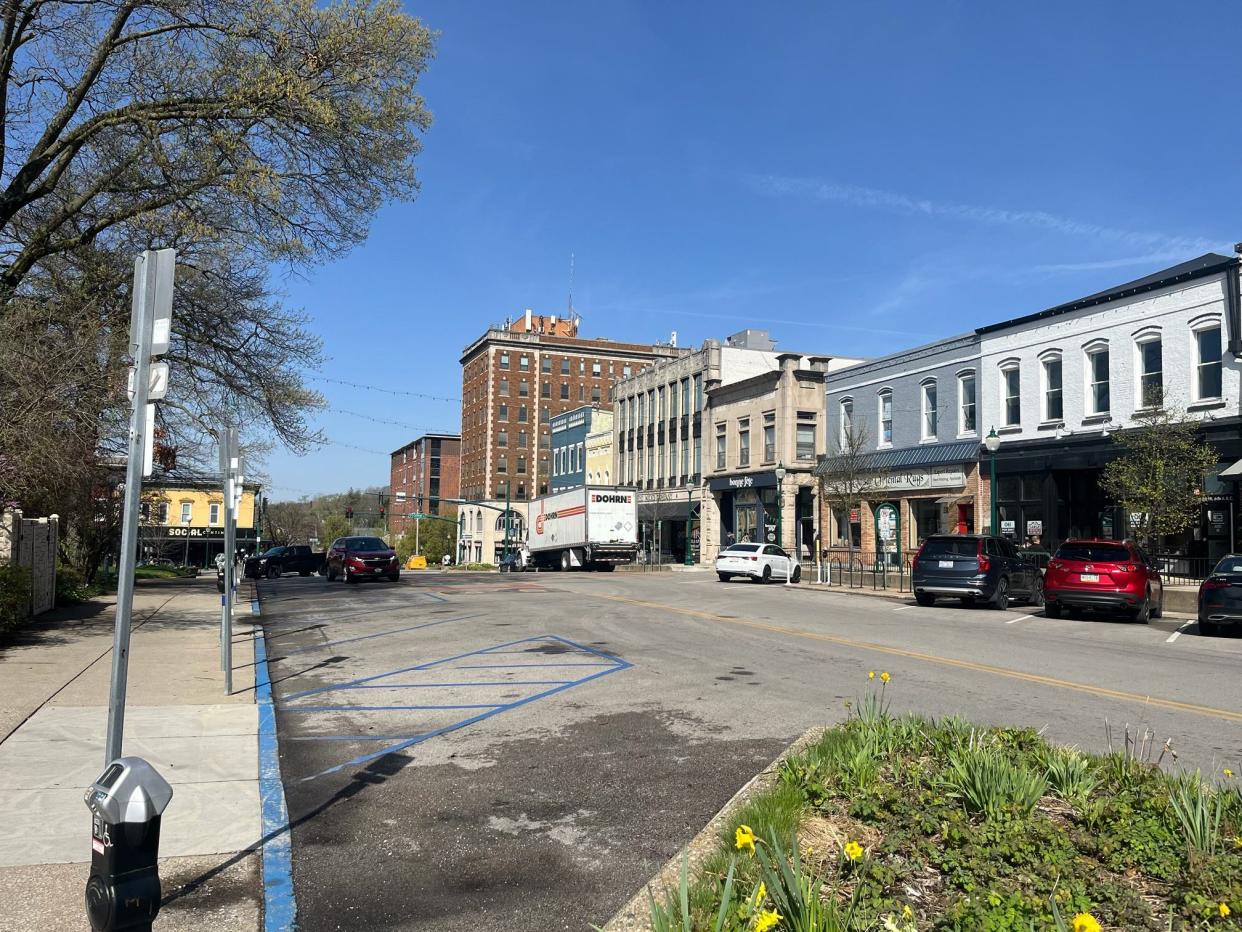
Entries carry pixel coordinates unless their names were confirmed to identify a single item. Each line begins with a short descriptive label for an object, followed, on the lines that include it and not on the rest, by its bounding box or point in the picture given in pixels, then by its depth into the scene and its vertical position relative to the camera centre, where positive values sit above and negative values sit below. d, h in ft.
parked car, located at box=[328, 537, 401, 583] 107.55 -3.39
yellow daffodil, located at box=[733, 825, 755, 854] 12.31 -4.02
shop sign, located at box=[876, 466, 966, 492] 113.80 +6.49
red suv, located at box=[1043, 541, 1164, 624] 63.57 -3.30
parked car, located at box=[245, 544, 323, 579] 157.58 -5.36
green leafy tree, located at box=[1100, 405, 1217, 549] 78.23 +4.54
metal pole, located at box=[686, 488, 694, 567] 182.71 +2.79
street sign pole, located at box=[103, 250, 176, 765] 14.51 +1.99
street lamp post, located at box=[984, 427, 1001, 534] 83.25 +7.73
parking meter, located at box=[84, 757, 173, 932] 10.03 -3.44
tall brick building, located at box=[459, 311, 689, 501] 326.24 +48.56
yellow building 295.07 +0.92
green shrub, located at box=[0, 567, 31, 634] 44.14 -3.16
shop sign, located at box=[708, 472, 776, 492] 157.28 +8.33
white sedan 113.39 -3.95
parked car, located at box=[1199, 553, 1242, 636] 54.75 -3.89
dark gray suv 72.64 -3.14
